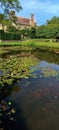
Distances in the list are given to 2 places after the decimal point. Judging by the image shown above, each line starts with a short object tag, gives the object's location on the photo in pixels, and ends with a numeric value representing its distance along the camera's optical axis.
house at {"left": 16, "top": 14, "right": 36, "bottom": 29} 34.14
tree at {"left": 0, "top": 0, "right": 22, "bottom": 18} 18.94
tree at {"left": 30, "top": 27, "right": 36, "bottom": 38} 25.08
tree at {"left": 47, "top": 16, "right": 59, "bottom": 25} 31.35
